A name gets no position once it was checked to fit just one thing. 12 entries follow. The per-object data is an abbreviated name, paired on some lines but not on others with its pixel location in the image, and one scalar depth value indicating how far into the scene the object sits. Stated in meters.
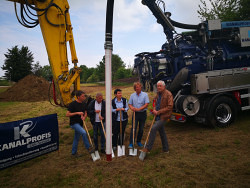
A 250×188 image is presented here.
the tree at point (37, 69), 47.39
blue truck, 6.28
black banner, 3.95
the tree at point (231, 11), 14.34
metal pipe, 3.18
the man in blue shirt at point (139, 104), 5.06
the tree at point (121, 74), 45.28
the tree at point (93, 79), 60.02
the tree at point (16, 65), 37.84
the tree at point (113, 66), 44.88
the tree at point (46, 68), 101.68
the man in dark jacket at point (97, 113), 5.03
